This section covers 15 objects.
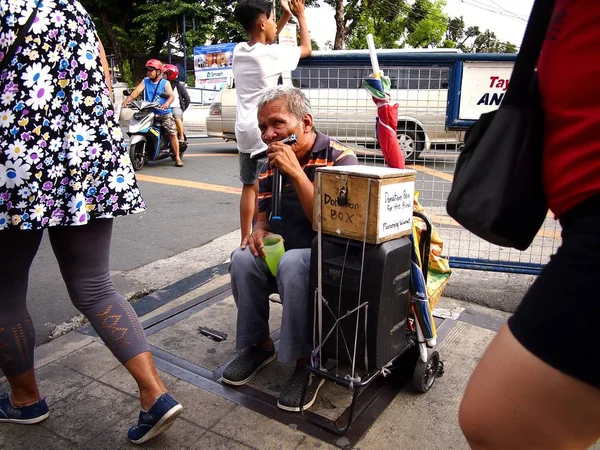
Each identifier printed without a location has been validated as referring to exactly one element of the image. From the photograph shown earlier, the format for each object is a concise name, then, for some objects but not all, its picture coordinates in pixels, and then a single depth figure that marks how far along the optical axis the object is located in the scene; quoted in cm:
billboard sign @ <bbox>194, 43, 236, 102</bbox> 2097
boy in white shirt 348
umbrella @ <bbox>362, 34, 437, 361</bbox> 227
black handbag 111
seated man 226
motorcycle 814
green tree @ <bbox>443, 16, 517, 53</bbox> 5200
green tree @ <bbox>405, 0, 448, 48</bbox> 2925
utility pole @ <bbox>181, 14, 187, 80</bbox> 2273
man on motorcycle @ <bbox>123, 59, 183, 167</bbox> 841
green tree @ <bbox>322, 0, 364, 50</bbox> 2362
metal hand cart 207
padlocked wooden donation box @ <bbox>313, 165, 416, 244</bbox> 194
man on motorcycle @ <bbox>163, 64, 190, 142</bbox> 880
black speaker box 199
